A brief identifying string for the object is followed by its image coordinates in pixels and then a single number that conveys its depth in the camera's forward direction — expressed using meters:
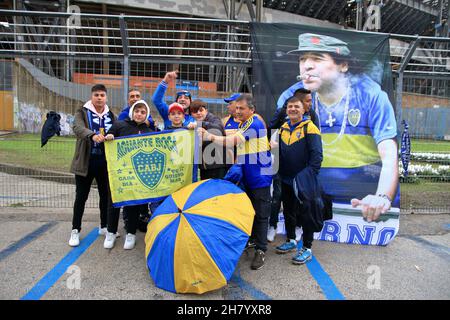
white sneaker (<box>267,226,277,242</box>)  4.67
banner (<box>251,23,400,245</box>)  4.71
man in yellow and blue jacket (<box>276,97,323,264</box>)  3.80
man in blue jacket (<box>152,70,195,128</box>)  4.34
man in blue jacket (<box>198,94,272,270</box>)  3.75
